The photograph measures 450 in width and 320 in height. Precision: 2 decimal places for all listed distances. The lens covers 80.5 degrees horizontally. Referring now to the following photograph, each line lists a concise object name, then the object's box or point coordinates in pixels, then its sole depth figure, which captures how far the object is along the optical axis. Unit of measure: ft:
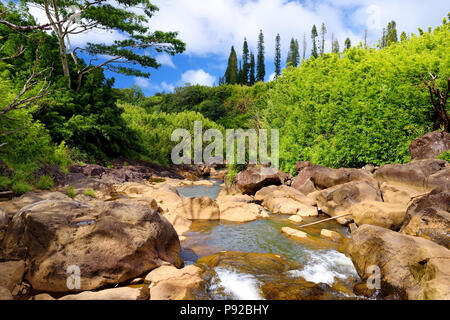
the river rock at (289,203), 32.97
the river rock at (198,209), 30.73
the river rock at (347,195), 30.12
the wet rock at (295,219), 29.96
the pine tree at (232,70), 225.15
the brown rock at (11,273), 13.21
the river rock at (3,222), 16.10
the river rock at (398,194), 28.06
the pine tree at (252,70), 224.53
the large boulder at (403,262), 12.41
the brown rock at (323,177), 35.96
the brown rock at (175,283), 13.24
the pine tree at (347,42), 187.52
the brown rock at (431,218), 18.63
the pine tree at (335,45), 203.05
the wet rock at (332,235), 24.27
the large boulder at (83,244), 14.15
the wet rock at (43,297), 12.72
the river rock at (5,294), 11.47
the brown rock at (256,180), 43.62
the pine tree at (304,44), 227.55
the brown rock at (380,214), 23.60
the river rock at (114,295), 12.41
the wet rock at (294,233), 24.69
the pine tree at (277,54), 226.17
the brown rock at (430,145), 33.88
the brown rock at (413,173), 29.19
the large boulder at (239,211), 31.07
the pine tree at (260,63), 222.69
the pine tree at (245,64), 224.41
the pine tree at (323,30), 213.28
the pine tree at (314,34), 211.57
